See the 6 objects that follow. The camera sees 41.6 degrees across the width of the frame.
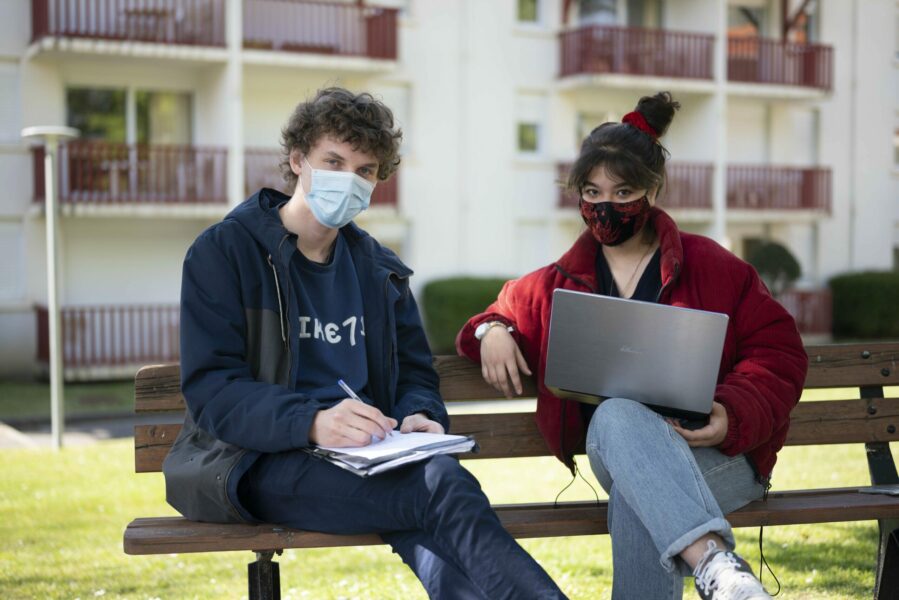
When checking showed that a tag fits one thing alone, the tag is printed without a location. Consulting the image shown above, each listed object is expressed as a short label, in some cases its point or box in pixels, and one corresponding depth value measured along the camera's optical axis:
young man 3.52
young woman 3.71
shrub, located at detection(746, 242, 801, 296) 27.00
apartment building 21.59
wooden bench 3.77
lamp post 12.24
